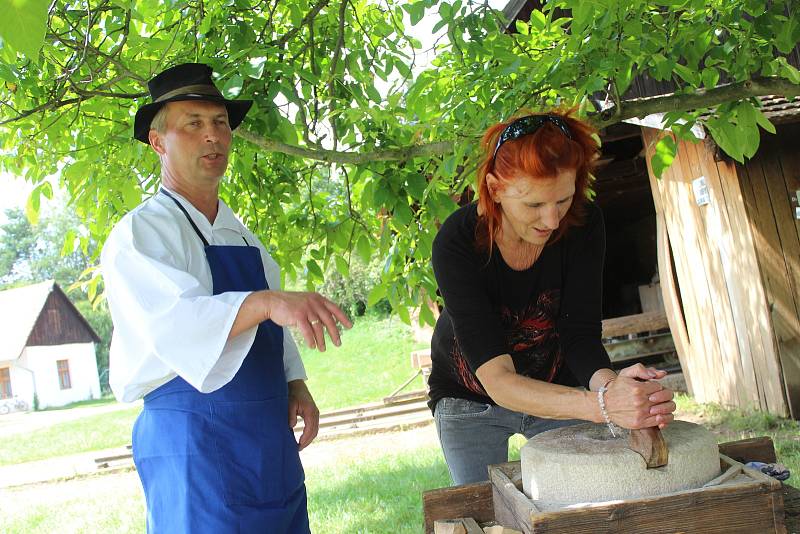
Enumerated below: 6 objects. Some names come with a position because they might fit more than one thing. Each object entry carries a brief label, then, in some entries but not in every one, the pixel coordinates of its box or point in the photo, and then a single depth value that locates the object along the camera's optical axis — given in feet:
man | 6.47
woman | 6.75
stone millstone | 5.51
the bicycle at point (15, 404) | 97.69
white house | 102.53
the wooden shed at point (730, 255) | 21.21
